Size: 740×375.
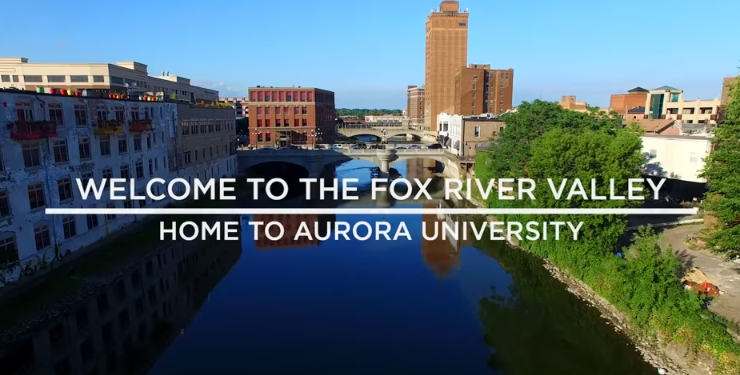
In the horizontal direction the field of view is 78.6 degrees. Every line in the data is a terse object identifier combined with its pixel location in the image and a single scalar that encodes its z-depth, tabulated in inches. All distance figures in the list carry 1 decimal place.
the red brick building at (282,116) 3275.1
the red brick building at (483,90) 4431.6
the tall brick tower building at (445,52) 4911.4
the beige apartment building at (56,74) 2827.3
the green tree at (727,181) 840.9
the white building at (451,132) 2706.7
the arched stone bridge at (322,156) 2541.8
